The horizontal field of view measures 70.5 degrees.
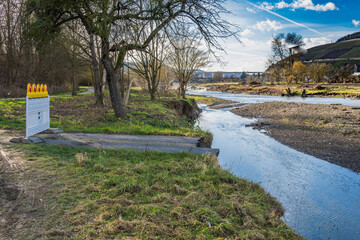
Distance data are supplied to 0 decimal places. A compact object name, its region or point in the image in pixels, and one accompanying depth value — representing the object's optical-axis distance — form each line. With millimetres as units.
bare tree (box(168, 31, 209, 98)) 23500
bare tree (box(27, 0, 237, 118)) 8414
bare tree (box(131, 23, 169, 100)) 19264
